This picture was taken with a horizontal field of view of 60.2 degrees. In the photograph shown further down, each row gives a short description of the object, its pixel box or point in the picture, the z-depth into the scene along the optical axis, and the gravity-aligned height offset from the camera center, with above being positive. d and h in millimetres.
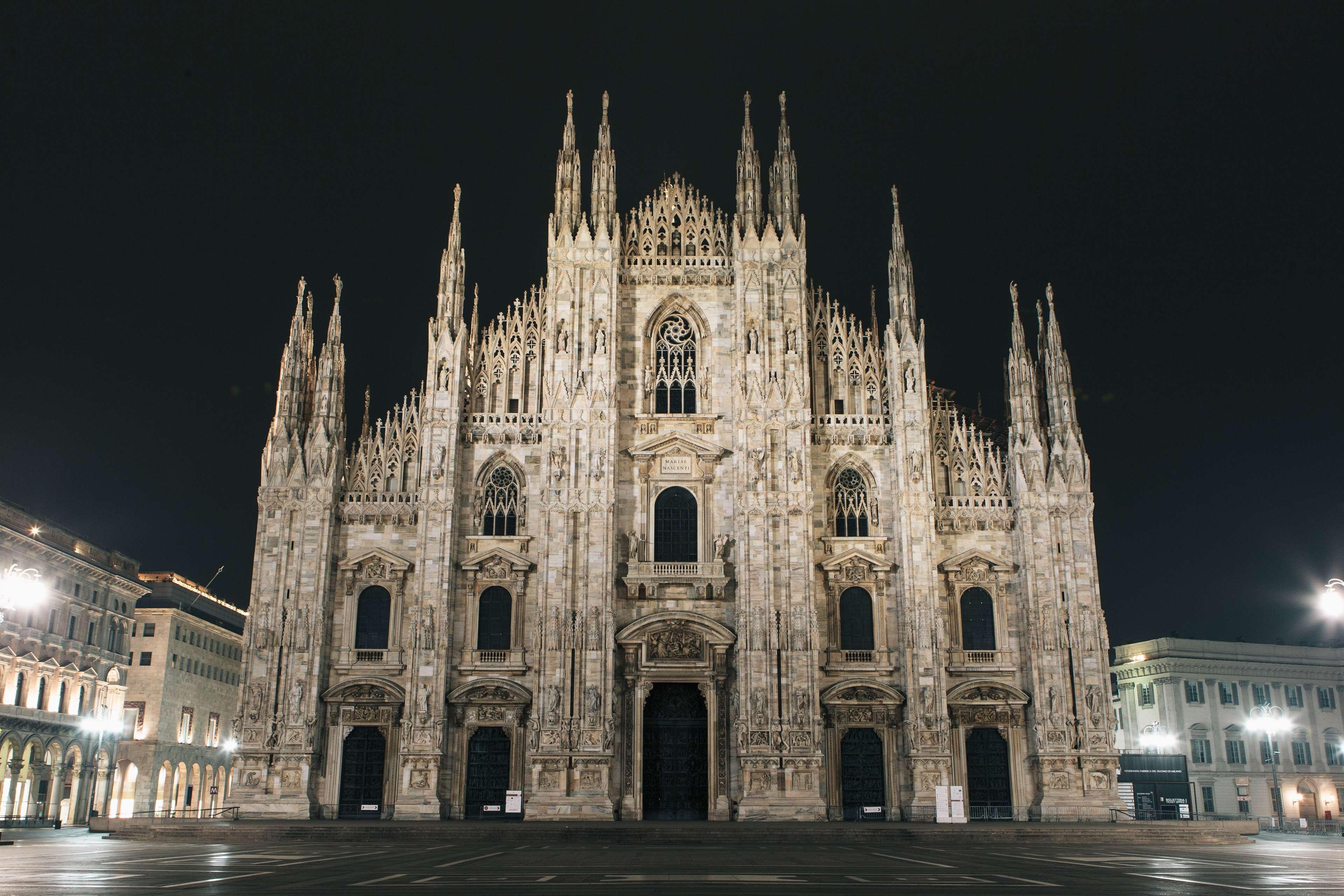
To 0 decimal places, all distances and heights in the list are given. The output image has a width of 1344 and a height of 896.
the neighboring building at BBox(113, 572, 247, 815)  72000 +3512
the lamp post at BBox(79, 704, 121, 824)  55812 +1534
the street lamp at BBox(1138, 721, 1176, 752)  74750 +1568
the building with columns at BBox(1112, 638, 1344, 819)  75875 +3389
